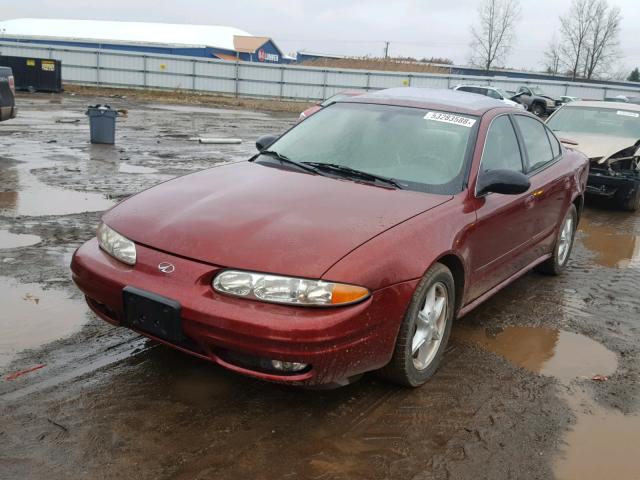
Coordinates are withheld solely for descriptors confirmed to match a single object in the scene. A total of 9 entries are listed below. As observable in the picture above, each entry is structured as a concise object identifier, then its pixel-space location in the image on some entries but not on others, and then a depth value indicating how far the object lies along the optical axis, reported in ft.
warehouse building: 207.55
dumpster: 88.94
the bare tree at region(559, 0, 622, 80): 208.44
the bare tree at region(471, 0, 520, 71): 212.43
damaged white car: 29.04
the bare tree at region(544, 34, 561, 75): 235.20
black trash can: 40.04
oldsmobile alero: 9.05
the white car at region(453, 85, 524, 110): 93.15
